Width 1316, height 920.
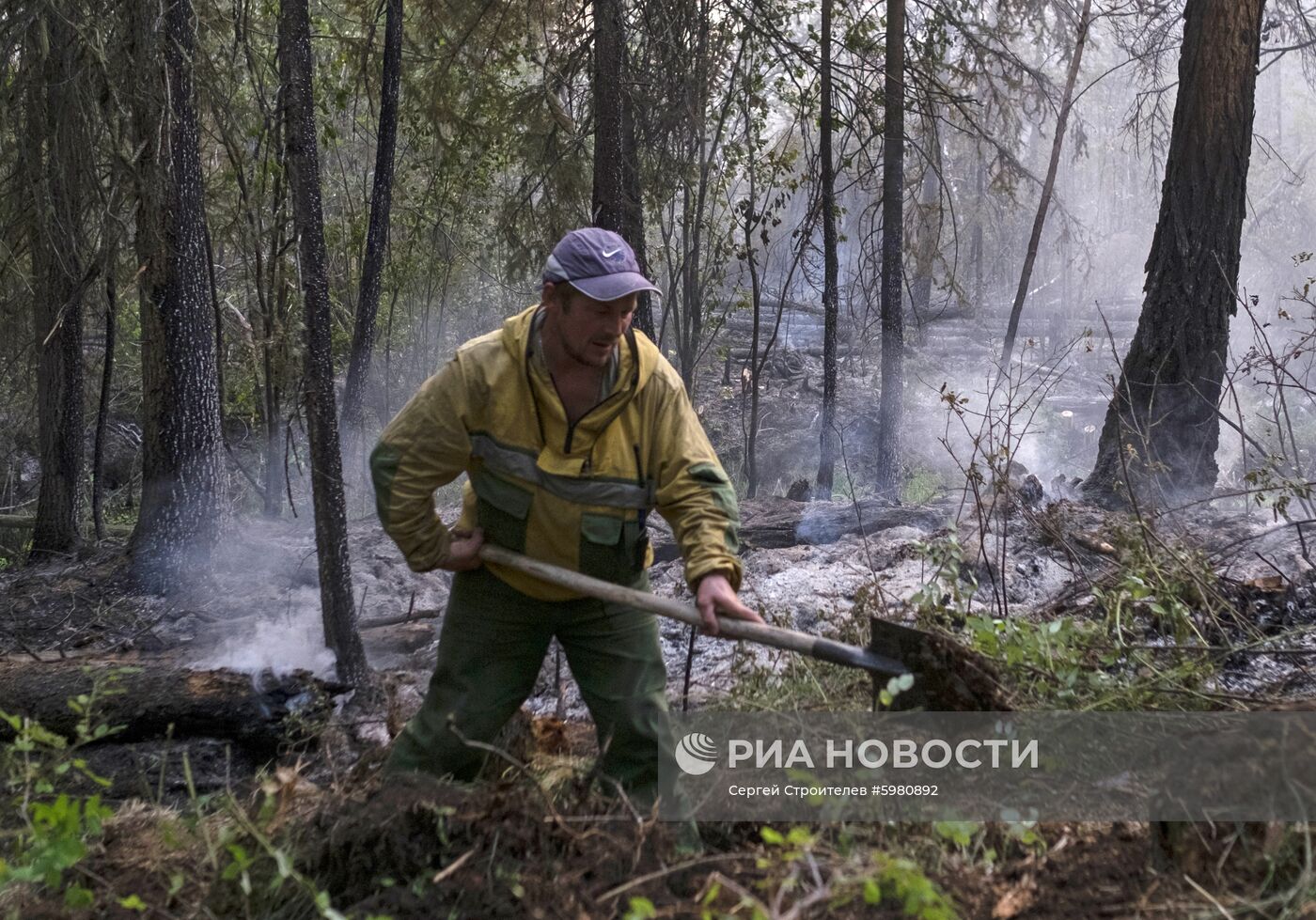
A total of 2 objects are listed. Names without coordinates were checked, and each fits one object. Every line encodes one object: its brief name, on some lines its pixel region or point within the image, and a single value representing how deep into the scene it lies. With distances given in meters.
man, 3.43
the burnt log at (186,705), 5.04
